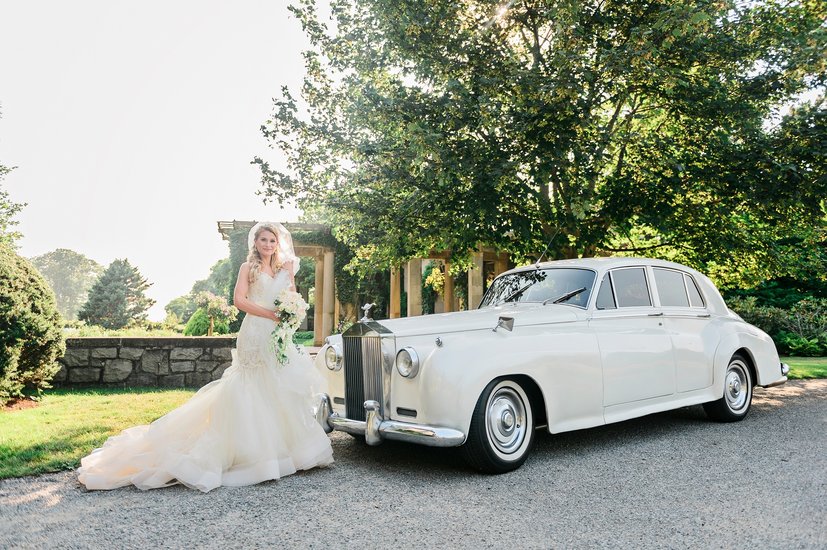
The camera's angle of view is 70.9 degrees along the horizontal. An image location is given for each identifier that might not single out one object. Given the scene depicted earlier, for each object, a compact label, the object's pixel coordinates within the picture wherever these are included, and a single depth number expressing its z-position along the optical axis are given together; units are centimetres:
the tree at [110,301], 4350
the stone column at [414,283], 1838
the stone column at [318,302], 1960
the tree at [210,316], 1795
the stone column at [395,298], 2023
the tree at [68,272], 11519
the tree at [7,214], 2611
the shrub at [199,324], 1904
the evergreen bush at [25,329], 735
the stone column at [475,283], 1897
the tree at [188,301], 6464
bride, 432
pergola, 1822
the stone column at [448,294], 2188
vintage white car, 438
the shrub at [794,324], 1691
